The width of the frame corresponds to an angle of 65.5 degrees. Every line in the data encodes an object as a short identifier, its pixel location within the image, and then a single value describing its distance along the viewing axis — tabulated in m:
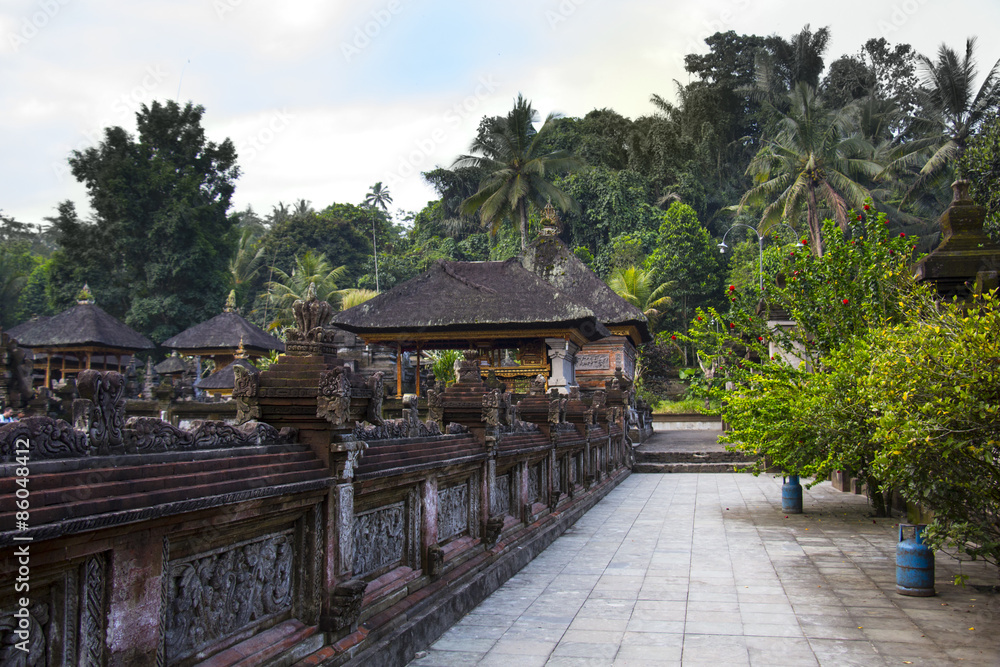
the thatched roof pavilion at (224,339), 33.50
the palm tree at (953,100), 33.88
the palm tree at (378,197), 76.06
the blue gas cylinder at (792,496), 12.85
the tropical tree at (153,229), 41.28
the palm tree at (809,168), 32.53
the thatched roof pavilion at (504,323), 24.23
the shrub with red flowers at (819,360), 9.72
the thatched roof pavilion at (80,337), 30.31
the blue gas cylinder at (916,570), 7.01
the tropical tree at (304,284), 45.62
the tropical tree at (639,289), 41.84
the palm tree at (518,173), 39.47
